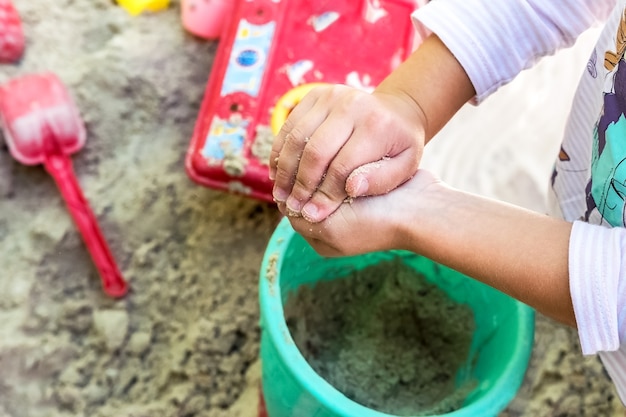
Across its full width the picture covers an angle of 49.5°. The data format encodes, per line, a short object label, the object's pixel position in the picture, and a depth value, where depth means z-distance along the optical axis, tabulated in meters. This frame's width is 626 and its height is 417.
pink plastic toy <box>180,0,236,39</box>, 1.23
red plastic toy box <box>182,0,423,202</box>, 1.02
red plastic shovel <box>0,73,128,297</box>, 1.04
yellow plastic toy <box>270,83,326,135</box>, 1.02
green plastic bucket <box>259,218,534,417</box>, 0.67
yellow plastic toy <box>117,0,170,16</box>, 1.29
